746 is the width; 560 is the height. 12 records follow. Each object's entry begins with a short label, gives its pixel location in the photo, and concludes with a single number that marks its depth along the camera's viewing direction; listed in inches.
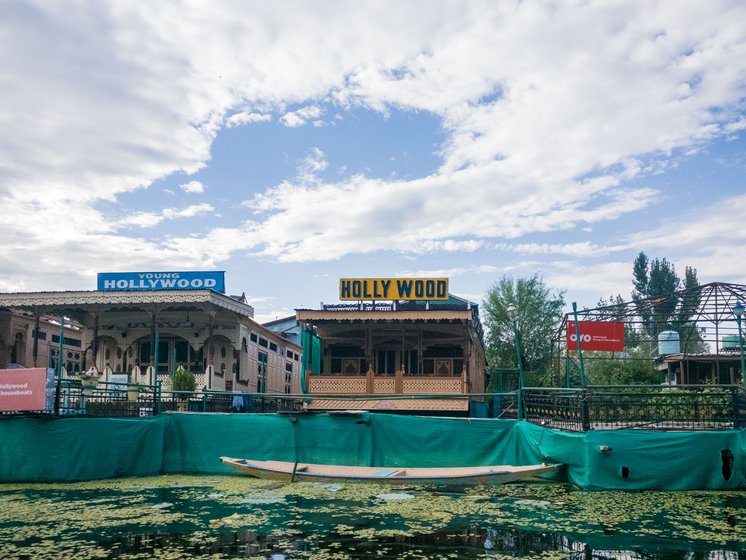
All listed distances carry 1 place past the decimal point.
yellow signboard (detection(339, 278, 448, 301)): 1165.7
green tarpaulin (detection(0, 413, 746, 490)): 543.5
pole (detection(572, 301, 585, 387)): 629.0
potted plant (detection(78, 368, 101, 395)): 1088.2
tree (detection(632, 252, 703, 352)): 869.8
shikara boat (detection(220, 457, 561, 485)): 560.7
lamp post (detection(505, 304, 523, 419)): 637.9
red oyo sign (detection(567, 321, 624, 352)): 849.5
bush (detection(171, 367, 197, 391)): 1038.4
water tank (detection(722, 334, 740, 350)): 1162.9
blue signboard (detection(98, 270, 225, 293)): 1194.6
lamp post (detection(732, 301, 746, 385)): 670.0
